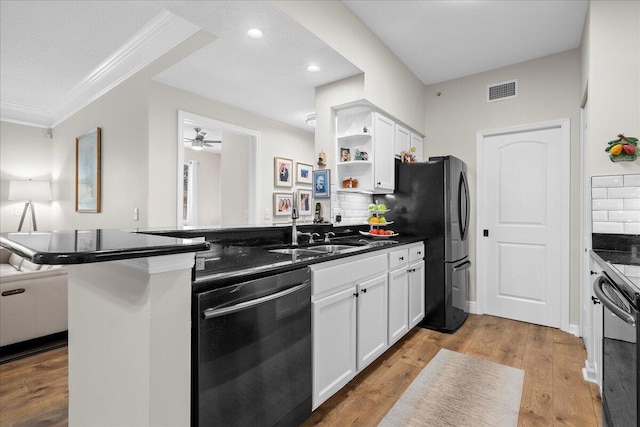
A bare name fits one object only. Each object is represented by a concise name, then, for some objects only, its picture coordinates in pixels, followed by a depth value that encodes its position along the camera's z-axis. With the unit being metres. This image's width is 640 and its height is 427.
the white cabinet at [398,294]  2.51
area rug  1.80
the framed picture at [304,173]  3.35
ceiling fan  3.42
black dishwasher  1.13
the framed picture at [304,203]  3.16
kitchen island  0.97
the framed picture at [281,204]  3.52
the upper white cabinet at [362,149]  3.12
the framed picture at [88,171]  3.79
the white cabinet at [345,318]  1.72
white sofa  2.63
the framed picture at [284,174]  3.49
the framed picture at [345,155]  3.16
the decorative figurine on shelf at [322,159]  3.12
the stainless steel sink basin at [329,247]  2.56
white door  3.31
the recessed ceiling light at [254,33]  2.16
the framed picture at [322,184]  3.06
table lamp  4.73
